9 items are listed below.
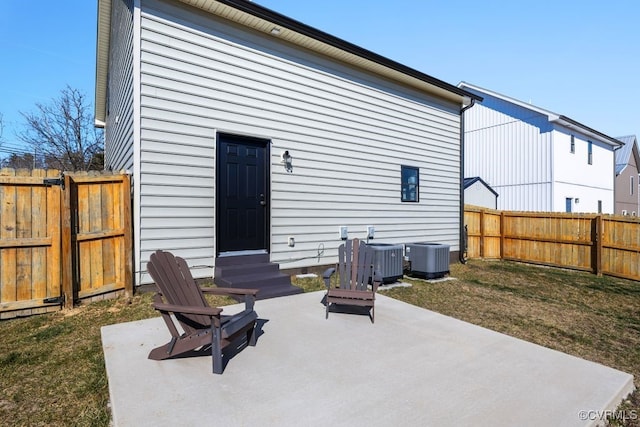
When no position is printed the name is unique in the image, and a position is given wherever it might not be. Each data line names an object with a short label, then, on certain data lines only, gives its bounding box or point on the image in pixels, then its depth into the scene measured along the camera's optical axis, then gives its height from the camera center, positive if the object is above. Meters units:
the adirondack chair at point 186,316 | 2.68 -0.90
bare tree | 17.62 +4.35
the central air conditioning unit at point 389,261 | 6.45 -0.93
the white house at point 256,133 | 5.18 +1.59
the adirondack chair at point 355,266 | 4.83 -0.77
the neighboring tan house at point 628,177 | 23.05 +2.81
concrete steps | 5.30 -1.05
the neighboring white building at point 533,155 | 15.26 +3.00
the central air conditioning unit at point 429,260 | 7.26 -1.01
